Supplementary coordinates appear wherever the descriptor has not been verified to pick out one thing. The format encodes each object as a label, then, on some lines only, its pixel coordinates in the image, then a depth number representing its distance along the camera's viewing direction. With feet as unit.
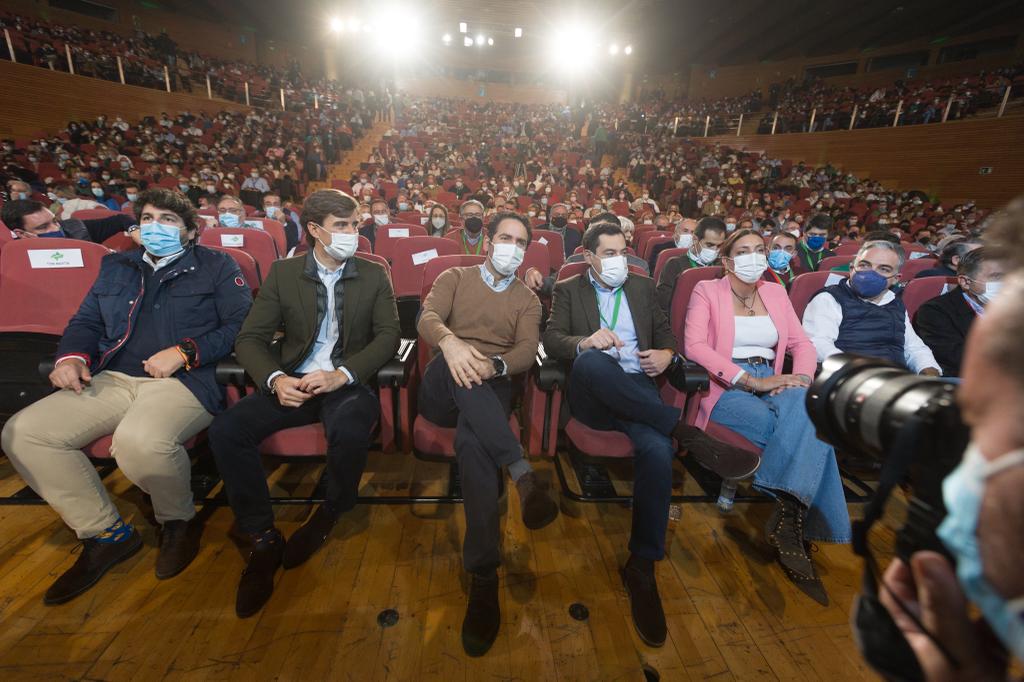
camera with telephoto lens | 1.66
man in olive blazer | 4.98
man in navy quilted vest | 6.69
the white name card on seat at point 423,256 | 10.22
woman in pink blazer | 5.12
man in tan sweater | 4.64
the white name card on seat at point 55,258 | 6.17
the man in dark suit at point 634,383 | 4.93
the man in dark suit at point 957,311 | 6.91
